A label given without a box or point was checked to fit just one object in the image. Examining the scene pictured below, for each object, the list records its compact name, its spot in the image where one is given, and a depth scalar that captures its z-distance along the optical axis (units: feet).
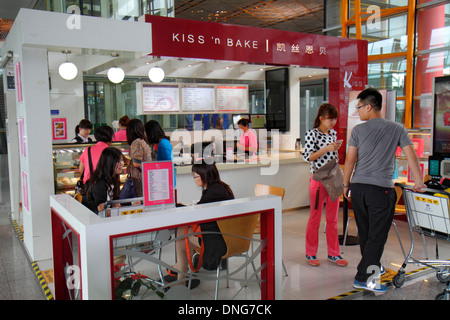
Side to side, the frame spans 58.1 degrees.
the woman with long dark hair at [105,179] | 11.92
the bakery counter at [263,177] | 19.12
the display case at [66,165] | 16.96
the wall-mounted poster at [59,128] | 25.05
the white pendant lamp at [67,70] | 19.61
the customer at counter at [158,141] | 16.22
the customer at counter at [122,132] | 21.62
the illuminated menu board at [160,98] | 25.84
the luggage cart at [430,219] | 10.69
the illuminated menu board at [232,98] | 29.36
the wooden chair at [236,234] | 8.75
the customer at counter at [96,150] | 15.21
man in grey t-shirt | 11.06
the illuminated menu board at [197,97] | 27.53
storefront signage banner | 15.75
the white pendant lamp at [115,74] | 21.40
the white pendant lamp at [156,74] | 21.91
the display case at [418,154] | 19.20
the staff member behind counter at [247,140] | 23.29
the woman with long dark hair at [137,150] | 15.40
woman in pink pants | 13.44
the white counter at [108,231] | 6.89
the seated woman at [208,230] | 8.43
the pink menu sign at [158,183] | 8.91
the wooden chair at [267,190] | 13.10
